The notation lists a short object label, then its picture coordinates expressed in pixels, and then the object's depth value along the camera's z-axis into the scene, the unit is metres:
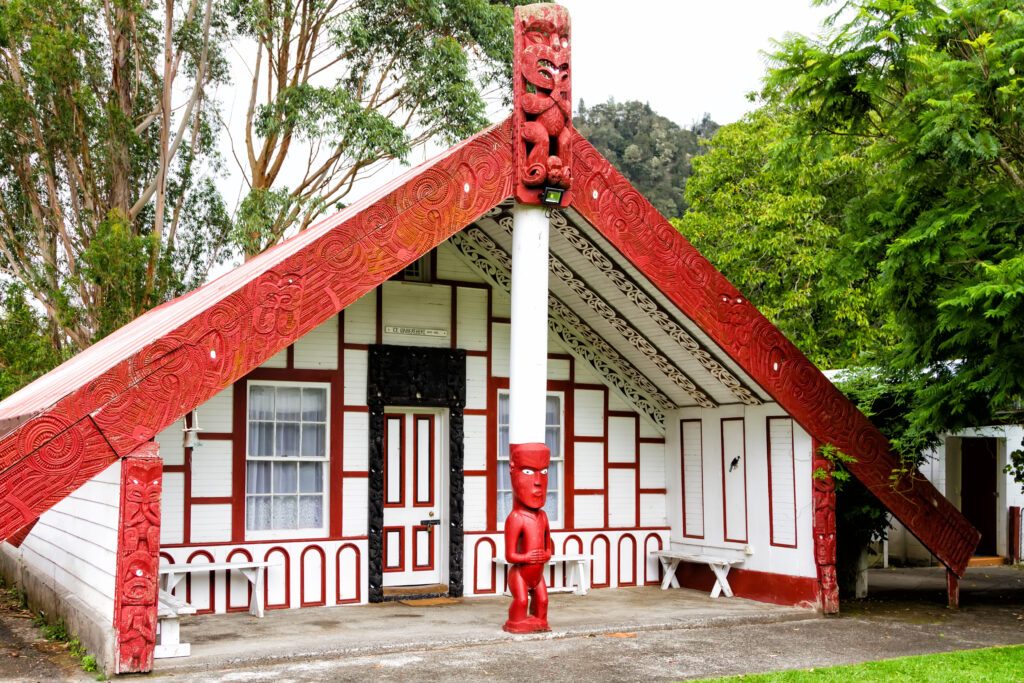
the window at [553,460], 12.02
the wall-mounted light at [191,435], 10.15
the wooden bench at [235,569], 9.95
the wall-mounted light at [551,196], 9.36
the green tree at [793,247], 23.00
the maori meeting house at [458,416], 8.13
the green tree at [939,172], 9.50
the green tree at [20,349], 19.39
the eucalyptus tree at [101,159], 20.53
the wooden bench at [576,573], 11.79
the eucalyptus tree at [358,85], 22.94
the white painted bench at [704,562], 11.67
